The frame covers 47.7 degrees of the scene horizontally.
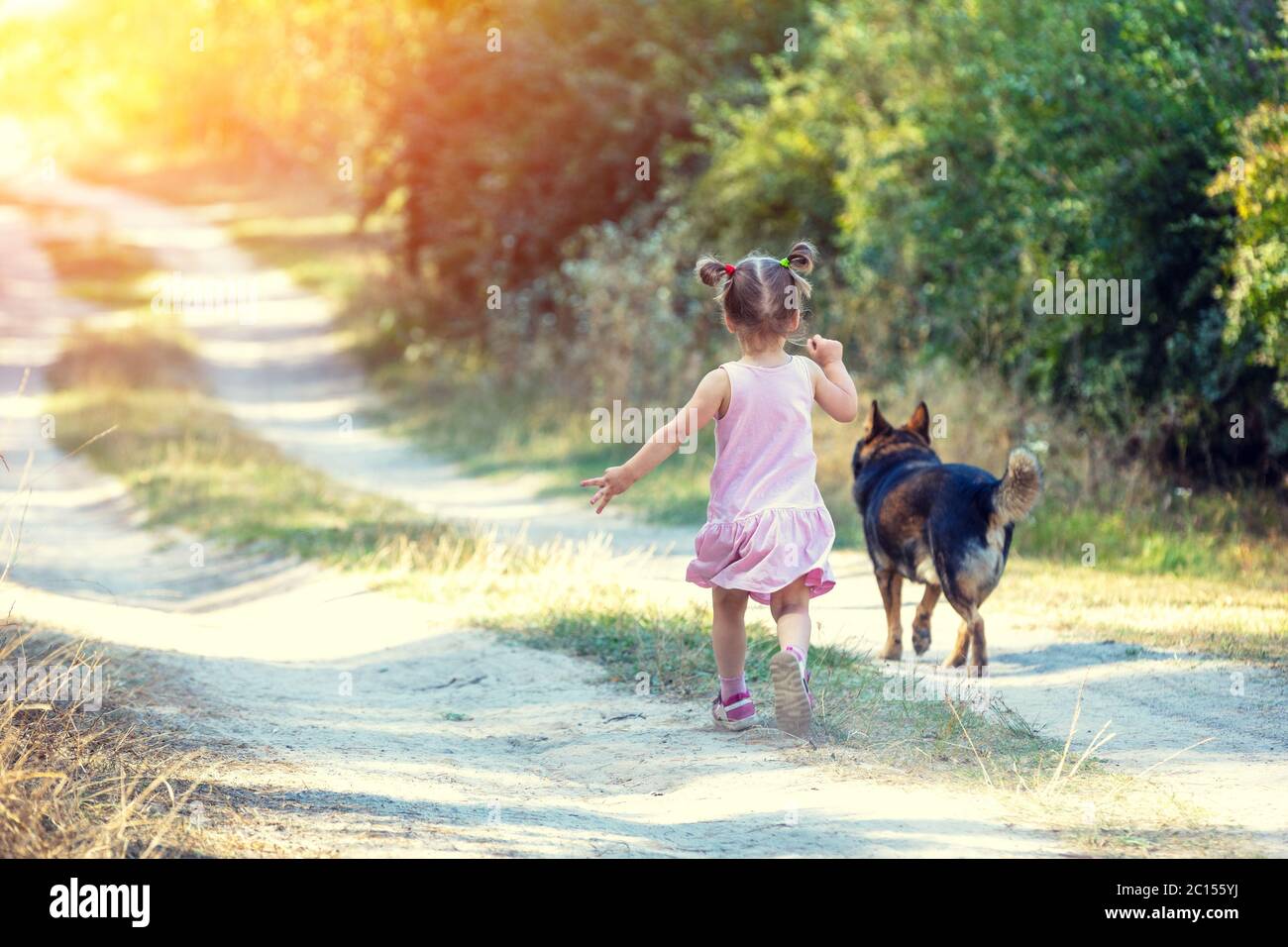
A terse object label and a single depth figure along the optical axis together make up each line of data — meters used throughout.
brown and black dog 6.59
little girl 5.18
